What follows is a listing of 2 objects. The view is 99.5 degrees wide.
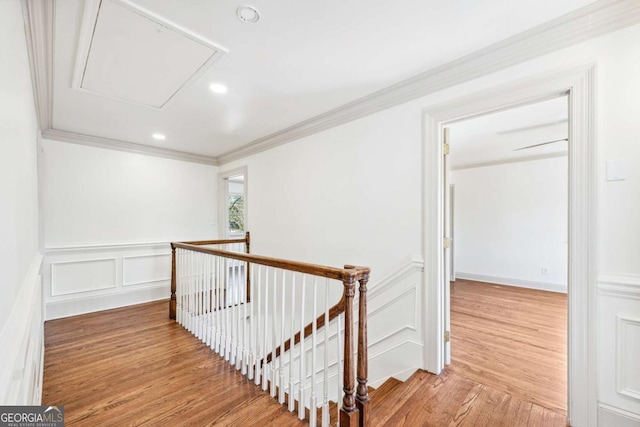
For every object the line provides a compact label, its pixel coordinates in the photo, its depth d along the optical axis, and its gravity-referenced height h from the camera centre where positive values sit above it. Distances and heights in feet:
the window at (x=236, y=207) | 23.85 +0.59
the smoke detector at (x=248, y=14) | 5.12 +3.88
